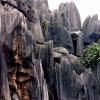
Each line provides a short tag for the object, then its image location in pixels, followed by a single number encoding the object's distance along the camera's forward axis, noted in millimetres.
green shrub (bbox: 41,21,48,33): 38931
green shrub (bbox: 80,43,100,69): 40344
